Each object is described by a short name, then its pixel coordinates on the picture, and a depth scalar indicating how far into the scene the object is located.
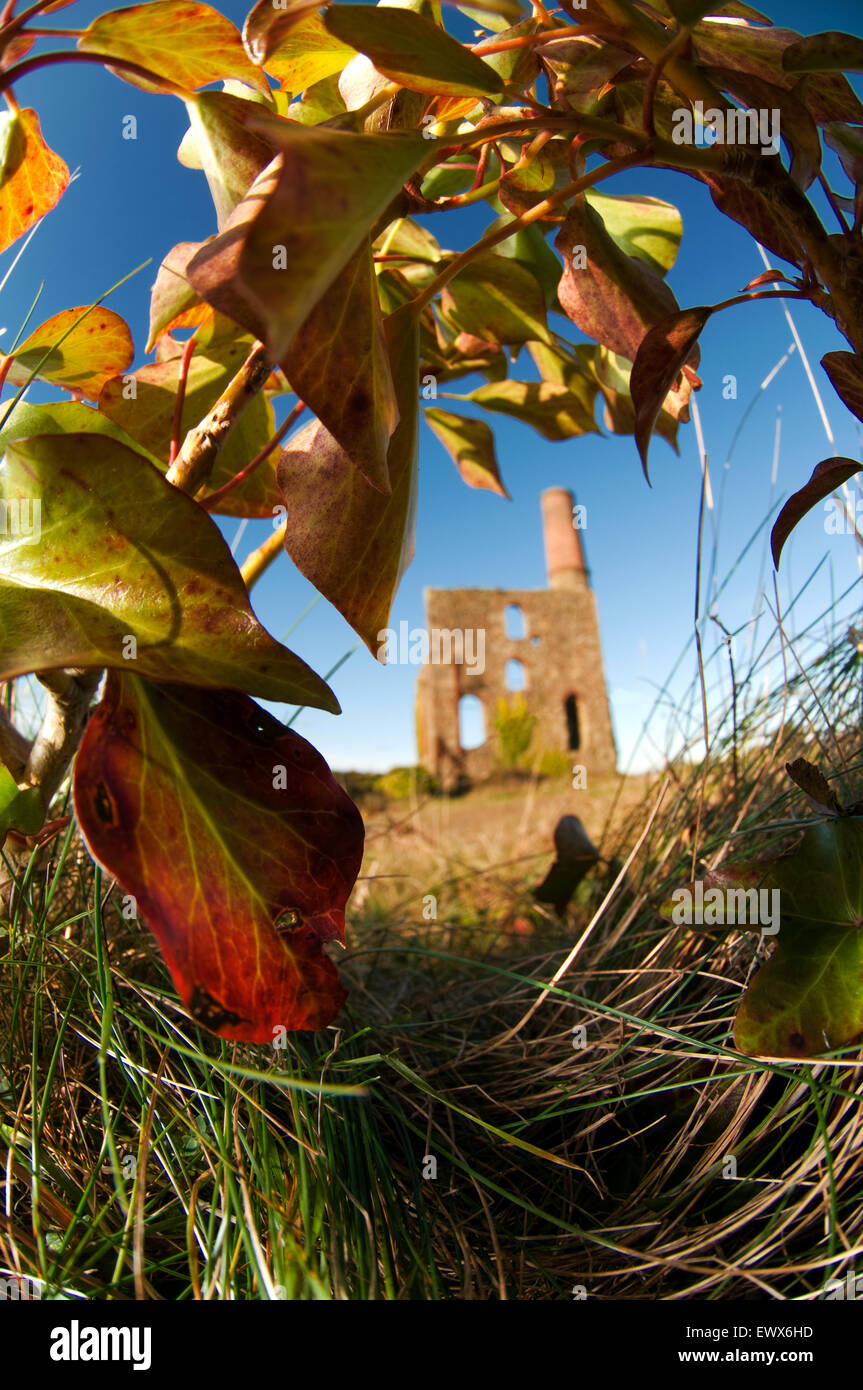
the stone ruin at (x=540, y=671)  31.99
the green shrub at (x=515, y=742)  23.89
